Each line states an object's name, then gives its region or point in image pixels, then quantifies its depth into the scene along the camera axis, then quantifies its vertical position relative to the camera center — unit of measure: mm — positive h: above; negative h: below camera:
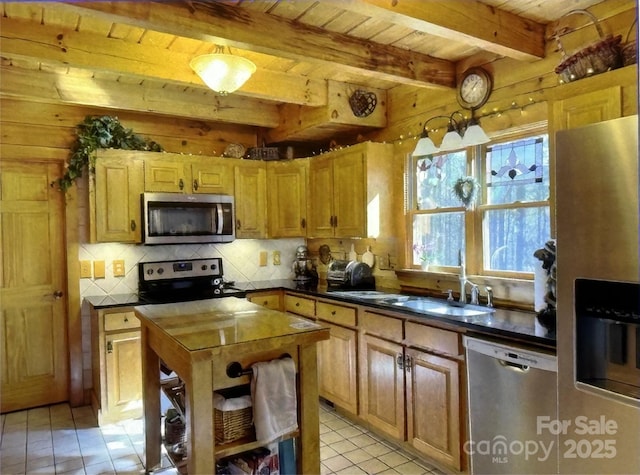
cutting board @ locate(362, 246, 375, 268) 3836 -224
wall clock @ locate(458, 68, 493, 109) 2904 +954
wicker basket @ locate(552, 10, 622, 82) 2027 +788
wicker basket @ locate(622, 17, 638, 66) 2020 +796
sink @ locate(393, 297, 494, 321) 2517 -493
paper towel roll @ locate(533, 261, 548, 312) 2307 -308
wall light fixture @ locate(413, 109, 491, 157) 2816 +619
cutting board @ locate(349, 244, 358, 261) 4021 -202
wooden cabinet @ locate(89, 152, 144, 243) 3482 +314
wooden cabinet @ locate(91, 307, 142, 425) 3230 -948
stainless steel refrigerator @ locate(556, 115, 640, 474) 1578 -274
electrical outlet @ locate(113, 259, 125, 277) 3764 -262
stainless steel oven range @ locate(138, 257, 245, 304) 3730 -401
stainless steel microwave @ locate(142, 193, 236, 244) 3598 +152
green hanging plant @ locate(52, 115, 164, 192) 3473 +773
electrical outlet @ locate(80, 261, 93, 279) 3642 -263
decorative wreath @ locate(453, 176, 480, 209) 2977 +274
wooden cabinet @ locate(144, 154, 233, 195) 3699 +537
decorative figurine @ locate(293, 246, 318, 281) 4445 -352
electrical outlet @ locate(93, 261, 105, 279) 3688 -269
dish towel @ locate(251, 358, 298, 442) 1804 -678
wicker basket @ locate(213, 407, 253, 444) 1813 -786
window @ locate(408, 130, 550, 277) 2699 +149
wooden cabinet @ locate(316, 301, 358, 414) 3158 -940
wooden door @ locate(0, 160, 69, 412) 3518 -400
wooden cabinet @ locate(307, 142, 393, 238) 3500 +347
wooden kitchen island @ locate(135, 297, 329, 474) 1723 -511
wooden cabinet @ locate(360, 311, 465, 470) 2418 -933
